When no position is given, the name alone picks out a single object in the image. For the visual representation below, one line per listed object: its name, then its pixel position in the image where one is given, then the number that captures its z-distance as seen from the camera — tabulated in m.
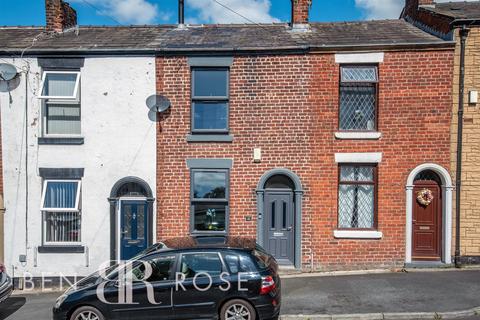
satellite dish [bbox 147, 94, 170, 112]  10.03
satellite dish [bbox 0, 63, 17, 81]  10.17
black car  6.41
